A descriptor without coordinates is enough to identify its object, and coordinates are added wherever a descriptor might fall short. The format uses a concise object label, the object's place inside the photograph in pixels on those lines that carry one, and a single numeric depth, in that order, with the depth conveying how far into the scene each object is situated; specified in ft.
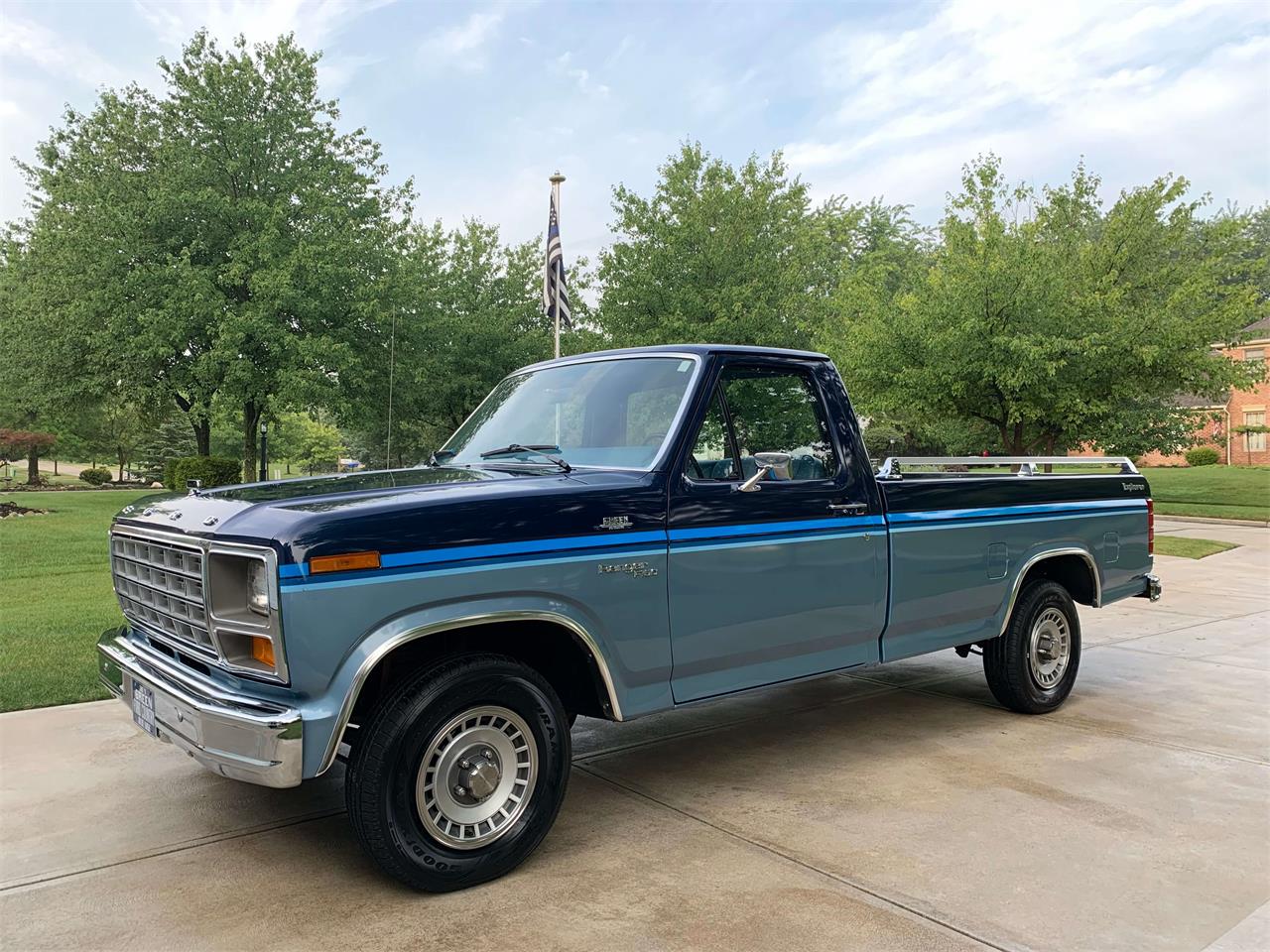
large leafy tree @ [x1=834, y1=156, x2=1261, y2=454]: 58.03
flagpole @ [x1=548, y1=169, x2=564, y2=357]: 65.10
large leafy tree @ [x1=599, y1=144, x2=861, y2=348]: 80.48
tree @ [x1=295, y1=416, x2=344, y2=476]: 226.79
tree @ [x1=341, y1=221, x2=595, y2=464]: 87.20
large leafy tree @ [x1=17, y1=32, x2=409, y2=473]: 75.97
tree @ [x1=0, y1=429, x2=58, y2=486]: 123.75
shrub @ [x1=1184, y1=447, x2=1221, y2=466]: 151.84
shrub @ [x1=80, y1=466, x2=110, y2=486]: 144.58
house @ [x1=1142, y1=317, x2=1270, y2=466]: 154.51
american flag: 63.41
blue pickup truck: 10.83
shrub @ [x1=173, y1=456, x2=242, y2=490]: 77.77
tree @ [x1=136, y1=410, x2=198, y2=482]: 170.26
